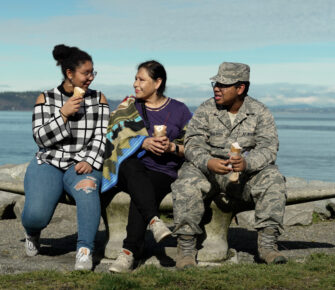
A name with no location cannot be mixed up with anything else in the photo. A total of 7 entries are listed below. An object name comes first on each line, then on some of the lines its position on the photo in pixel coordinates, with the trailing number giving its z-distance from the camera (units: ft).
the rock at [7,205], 30.68
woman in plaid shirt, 18.58
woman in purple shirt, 17.67
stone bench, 19.69
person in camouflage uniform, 17.90
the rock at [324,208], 31.17
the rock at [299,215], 29.07
